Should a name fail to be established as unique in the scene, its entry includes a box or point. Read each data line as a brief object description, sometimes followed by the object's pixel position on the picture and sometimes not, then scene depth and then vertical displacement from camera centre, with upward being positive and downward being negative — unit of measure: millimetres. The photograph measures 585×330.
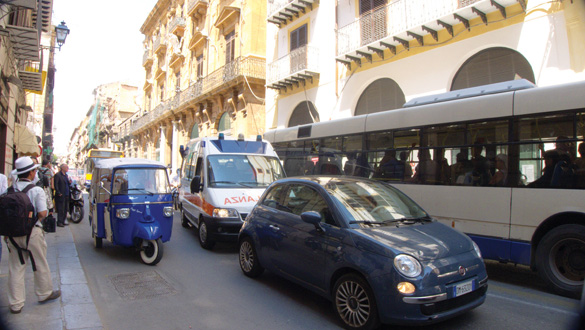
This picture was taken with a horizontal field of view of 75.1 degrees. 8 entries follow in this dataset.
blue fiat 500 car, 3646 -802
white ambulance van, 7574 -142
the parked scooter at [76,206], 12090 -1133
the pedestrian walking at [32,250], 4277 -941
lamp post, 32000 +6473
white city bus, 5211 +268
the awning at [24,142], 14482 +1048
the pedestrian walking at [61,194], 10727 -675
